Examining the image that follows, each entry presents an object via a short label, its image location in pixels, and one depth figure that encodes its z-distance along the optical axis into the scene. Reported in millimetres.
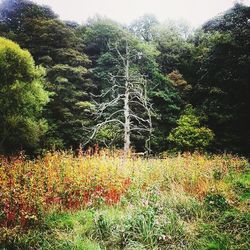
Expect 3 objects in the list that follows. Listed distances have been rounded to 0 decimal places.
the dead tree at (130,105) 21906
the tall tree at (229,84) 21984
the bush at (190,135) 20703
